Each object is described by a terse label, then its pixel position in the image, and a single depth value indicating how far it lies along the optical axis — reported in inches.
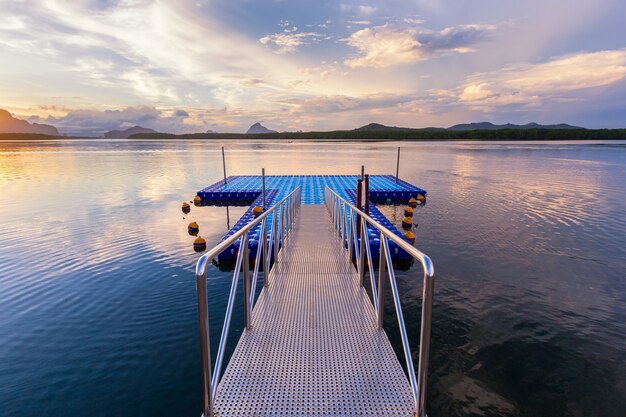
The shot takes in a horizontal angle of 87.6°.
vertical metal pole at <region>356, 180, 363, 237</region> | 462.3
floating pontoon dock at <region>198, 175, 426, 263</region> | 815.1
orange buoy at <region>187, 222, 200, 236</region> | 661.4
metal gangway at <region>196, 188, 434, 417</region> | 118.6
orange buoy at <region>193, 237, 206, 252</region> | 558.0
